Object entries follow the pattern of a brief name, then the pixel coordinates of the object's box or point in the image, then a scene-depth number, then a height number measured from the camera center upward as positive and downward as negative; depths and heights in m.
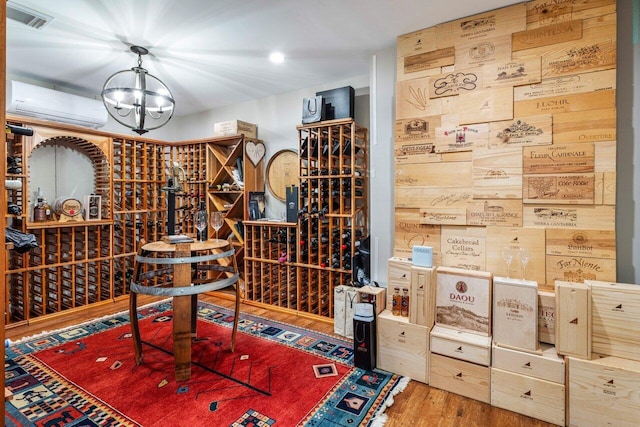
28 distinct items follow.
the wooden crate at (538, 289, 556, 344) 2.04 -0.69
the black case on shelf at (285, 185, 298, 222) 3.57 +0.07
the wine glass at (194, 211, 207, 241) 2.57 -0.10
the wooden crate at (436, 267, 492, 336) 2.20 -0.63
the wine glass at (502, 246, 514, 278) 2.26 -0.32
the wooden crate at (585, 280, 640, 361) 1.82 -0.63
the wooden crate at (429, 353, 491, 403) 2.05 -1.10
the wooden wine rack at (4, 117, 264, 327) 3.34 -0.13
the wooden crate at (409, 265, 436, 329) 2.27 -0.62
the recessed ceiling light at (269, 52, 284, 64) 3.07 +1.47
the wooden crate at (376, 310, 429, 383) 2.26 -1.00
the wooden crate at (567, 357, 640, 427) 1.73 -1.01
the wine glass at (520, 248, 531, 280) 2.20 -0.33
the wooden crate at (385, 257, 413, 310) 2.48 -0.53
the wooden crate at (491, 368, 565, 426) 1.86 -1.11
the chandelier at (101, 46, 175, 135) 2.55 +0.92
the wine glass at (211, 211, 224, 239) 2.70 -0.09
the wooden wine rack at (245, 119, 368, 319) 3.31 -0.17
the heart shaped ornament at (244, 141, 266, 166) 4.18 +0.77
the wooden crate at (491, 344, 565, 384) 1.89 -0.93
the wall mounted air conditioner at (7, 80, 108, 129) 3.30 +1.14
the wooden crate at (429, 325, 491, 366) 2.07 -0.90
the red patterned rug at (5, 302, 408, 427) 1.90 -1.20
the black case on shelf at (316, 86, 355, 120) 3.35 +1.13
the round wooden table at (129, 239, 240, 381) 2.10 -0.52
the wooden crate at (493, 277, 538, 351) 2.00 -0.66
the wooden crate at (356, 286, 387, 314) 2.54 -0.70
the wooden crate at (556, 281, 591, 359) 1.86 -0.65
